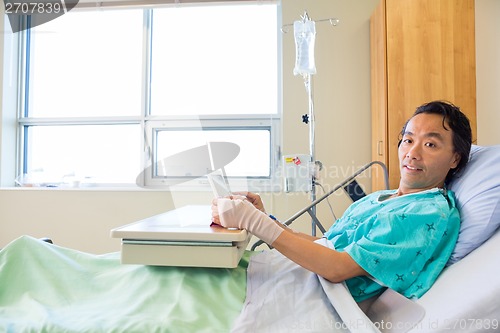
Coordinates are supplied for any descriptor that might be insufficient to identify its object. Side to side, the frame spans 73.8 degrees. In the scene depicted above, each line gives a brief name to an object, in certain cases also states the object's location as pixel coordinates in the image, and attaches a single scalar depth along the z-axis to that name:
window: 2.67
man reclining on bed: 0.82
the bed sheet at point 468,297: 0.67
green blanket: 0.73
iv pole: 1.95
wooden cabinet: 1.94
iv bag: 1.95
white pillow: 0.84
